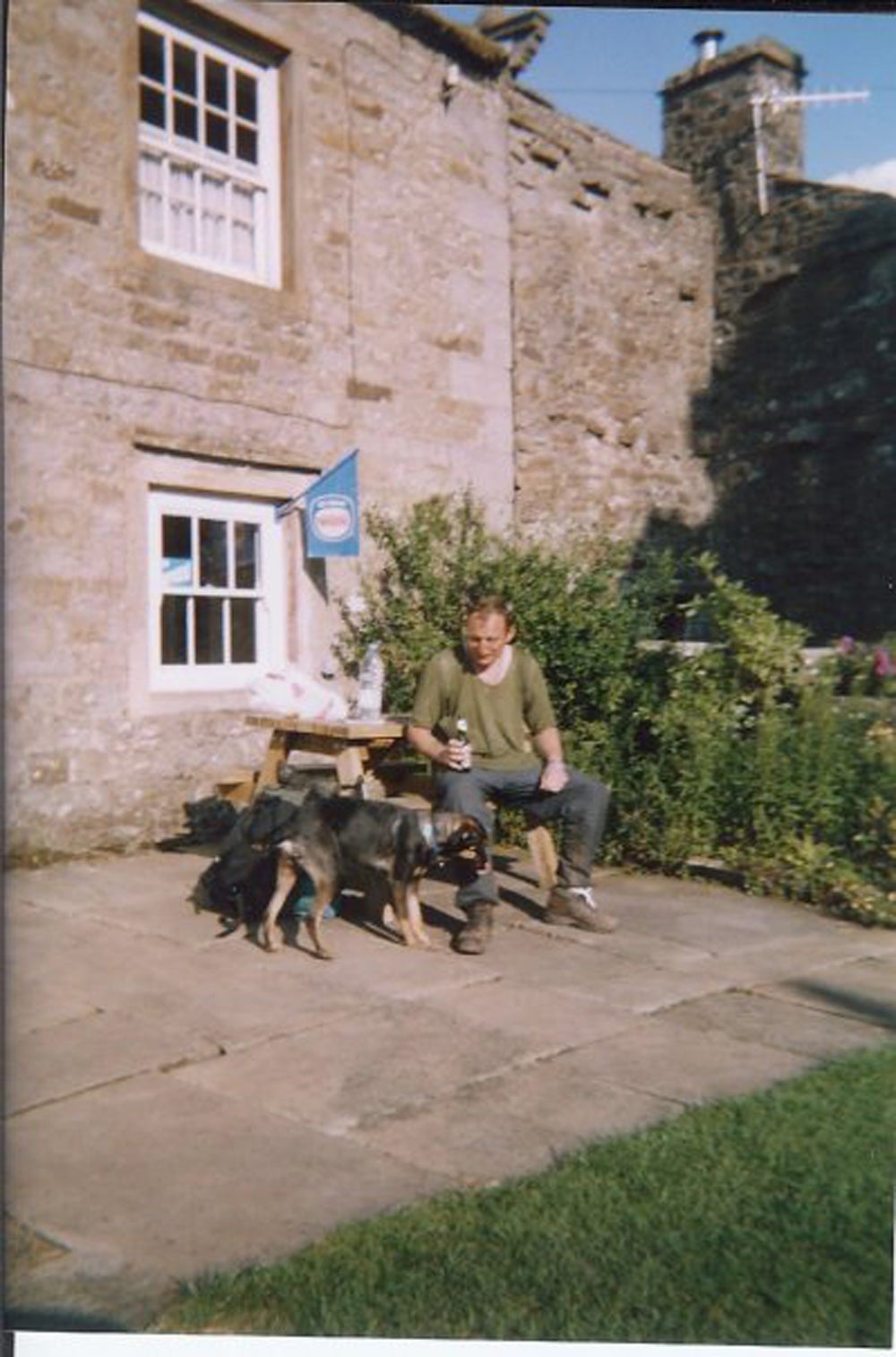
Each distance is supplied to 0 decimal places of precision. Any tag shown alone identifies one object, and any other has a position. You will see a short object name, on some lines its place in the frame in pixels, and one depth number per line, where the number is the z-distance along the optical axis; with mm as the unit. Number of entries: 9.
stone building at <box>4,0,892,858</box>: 6777
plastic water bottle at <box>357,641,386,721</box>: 6449
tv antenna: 11367
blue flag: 8211
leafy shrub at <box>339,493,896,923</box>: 6219
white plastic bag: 6645
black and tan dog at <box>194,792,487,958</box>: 4984
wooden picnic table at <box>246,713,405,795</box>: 6066
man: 5516
